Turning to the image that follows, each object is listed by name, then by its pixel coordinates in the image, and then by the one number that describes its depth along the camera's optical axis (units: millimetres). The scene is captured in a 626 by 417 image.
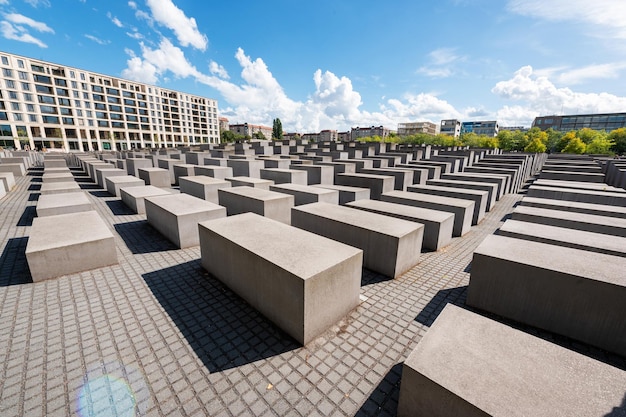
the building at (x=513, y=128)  154250
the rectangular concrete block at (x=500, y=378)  2549
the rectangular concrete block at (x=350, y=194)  12445
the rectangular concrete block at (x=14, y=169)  20959
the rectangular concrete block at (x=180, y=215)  8305
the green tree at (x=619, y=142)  57719
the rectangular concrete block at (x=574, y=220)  7590
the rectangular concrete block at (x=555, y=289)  4480
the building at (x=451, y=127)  142250
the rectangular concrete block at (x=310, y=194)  11380
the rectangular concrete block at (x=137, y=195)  11969
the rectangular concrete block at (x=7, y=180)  15666
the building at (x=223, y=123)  137750
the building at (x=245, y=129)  147750
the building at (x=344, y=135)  153438
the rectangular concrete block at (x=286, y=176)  15312
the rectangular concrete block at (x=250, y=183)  13844
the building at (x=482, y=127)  146250
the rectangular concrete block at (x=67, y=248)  6199
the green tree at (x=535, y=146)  61875
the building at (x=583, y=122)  96188
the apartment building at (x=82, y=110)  58375
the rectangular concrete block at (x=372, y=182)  14250
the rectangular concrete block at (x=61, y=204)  8969
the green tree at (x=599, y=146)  56809
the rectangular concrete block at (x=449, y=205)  10406
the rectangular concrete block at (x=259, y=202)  10148
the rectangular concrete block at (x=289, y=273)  4473
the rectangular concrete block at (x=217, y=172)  16812
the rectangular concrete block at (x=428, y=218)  8789
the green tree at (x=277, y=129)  89750
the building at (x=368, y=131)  153875
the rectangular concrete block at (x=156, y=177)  17547
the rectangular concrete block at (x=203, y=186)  12961
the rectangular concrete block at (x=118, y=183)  14719
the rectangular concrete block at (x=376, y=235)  6914
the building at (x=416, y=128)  147938
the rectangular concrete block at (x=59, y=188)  12406
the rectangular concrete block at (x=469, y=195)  12055
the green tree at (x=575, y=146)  57000
